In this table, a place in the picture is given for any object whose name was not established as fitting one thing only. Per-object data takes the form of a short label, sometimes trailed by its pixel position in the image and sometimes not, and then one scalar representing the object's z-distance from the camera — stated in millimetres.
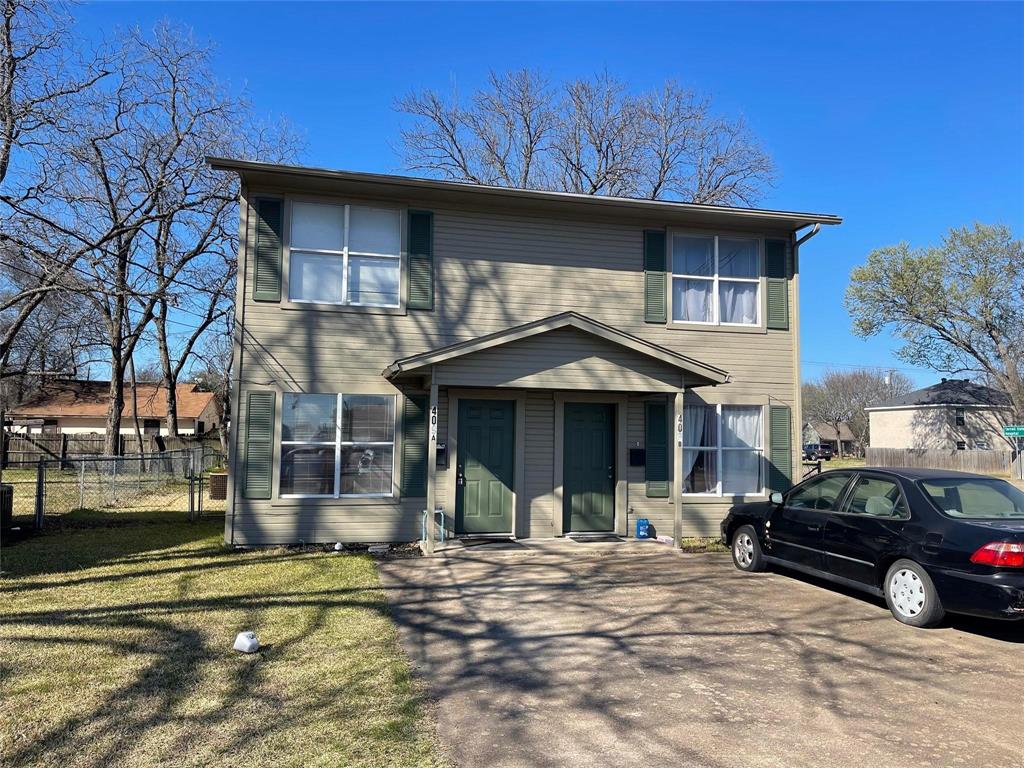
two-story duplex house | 9305
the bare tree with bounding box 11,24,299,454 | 12852
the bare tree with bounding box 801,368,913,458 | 68188
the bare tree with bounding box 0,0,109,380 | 12258
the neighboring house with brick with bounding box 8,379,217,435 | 40312
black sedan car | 5191
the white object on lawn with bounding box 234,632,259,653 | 5008
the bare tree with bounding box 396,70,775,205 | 25406
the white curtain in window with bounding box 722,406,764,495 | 10867
